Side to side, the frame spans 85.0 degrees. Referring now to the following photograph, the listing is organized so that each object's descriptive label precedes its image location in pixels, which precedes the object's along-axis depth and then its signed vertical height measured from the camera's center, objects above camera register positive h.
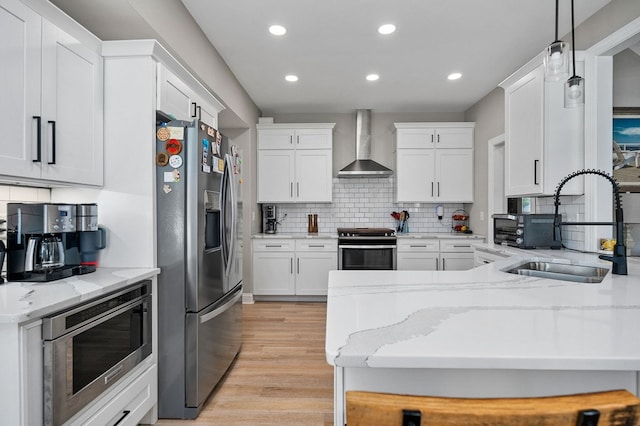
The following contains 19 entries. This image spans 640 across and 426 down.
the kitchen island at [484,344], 0.75 -0.30
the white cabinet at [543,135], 2.73 +0.65
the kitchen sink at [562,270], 1.79 -0.33
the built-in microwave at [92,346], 1.28 -0.58
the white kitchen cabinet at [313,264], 4.64 -0.67
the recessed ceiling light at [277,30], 2.83 +1.51
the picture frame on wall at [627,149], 2.72 +0.51
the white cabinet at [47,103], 1.45 +0.53
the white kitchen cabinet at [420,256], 4.52 -0.55
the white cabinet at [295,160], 4.86 +0.75
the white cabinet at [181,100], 2.15 +0.82
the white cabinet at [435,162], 4.78 +0.72
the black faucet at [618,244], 1.64 -0.14
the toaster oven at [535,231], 3.00 -0.15
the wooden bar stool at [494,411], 0.57 -0.33
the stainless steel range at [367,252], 4.51 -0.49
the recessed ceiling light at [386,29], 2.80 +1.51
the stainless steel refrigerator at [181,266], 2.05 -0.31
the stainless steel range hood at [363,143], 4.88 +1.01
